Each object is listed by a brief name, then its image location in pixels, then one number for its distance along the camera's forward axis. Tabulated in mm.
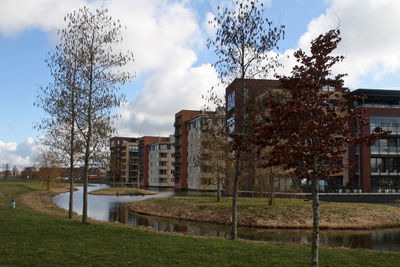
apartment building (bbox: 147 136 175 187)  119838
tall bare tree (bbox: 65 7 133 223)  18391
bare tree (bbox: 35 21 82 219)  18672
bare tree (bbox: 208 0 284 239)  15008
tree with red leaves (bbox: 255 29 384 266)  8727
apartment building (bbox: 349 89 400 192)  57688
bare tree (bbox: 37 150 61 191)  67062
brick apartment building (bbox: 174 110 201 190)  94938
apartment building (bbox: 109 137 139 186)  142500
